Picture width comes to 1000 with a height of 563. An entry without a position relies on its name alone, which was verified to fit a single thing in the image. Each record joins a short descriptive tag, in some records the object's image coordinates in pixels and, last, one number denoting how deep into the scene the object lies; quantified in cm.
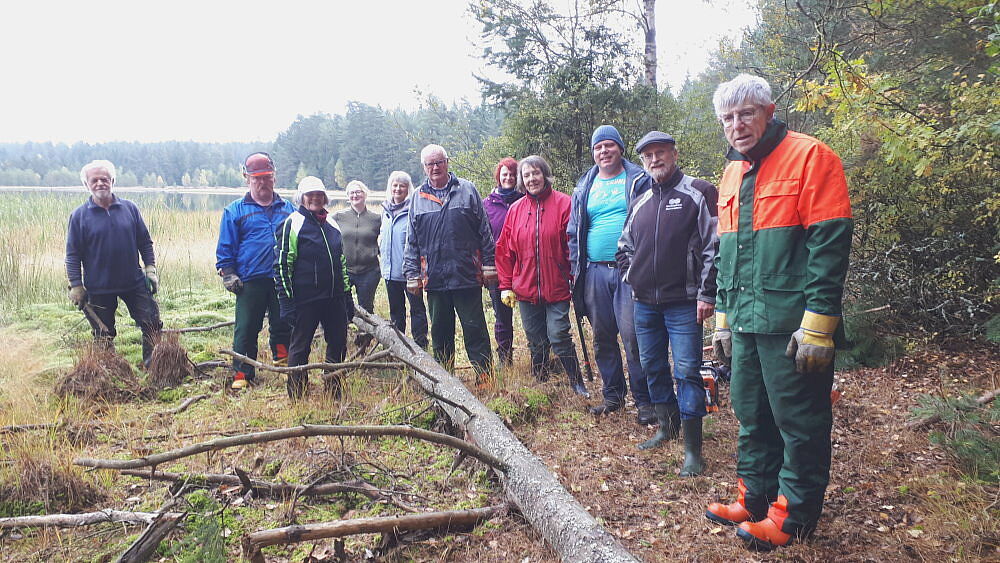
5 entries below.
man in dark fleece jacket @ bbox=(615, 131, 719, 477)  352
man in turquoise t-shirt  423
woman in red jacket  480
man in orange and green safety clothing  233
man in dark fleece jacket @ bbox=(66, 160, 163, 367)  545
